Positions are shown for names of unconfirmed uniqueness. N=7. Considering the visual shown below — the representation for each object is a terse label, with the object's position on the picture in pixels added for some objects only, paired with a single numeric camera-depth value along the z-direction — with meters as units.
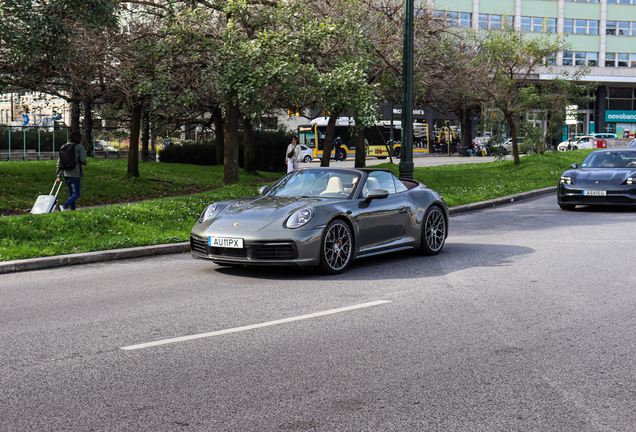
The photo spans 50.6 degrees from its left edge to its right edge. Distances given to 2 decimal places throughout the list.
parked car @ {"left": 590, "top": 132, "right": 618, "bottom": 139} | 62.12
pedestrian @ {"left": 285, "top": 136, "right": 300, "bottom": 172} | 22.55
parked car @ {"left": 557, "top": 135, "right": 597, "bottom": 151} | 59.38
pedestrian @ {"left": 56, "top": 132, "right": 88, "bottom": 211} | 12.99
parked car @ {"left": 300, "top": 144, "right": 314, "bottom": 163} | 51.72
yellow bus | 53.03
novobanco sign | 71.56
